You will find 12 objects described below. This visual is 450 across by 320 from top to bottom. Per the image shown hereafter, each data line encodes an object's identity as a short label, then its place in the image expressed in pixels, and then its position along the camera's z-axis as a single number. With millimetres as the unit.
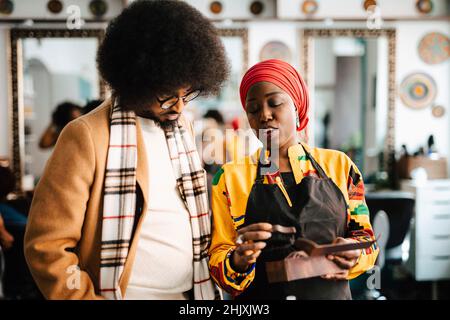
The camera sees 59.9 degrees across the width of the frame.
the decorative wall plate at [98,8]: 2627
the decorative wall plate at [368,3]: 2347
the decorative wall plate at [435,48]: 2779
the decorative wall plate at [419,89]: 2838
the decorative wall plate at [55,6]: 2555
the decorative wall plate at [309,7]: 2666
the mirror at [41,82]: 2442
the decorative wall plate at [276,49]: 2610
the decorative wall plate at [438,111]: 2850
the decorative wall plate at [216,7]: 2635
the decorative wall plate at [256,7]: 2732
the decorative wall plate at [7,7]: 2405
